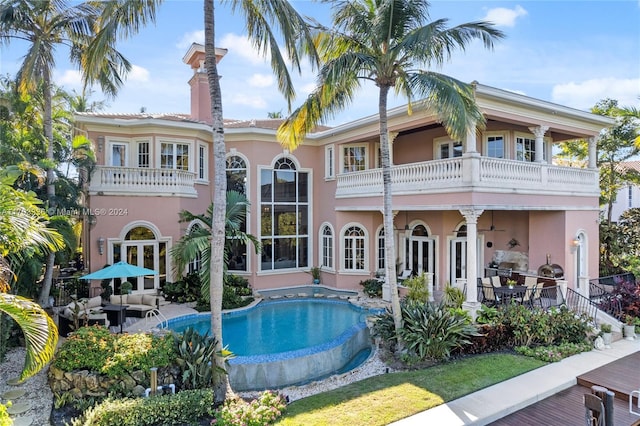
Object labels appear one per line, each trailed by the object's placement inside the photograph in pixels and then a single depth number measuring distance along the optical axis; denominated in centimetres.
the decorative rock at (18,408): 731
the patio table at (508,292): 1283
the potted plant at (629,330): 1242
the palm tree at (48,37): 1144
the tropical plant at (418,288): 1390
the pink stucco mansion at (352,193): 1379
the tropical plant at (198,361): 812
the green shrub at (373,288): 1748
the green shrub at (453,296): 1266
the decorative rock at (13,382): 841
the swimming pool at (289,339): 978
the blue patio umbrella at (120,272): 1155
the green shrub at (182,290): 1631
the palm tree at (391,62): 967
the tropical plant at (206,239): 1294
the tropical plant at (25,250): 544
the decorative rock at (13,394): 794
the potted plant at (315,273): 2036
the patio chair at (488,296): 1310
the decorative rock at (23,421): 690
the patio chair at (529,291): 1309
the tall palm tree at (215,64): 810
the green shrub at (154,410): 666
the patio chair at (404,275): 1747
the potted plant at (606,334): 1173
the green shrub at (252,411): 684
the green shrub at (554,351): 1031
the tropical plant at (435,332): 1010
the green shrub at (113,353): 801
